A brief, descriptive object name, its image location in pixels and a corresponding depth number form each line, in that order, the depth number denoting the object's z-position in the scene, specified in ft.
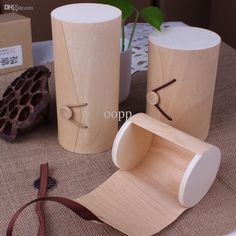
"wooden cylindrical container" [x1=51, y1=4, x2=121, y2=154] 1.94
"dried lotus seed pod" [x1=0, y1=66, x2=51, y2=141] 2.18
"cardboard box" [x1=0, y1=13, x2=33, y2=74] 2.95
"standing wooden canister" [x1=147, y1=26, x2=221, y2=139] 2.06
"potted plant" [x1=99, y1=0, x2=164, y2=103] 2.31
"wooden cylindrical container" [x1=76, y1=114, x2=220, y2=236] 1.72
